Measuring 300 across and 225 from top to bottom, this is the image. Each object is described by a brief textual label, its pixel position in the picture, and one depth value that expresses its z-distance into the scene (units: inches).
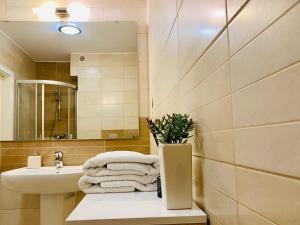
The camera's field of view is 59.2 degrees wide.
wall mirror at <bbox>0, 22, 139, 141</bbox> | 78.4
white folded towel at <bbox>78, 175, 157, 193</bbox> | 37.8
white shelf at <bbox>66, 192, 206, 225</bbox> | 25.1
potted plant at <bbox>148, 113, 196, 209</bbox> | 27.4
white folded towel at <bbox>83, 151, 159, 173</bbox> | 38.0
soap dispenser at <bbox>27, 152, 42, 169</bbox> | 75.3
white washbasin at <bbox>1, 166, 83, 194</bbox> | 59.0
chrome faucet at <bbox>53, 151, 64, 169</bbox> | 76.4
